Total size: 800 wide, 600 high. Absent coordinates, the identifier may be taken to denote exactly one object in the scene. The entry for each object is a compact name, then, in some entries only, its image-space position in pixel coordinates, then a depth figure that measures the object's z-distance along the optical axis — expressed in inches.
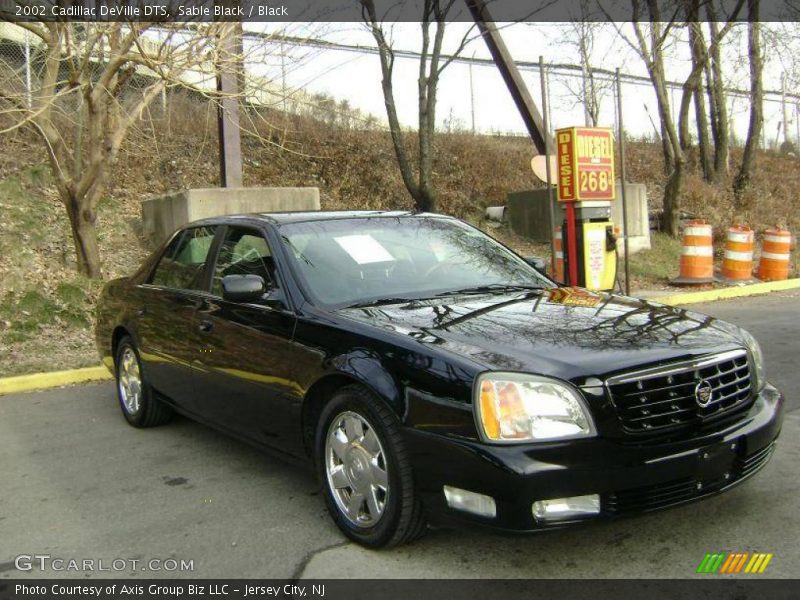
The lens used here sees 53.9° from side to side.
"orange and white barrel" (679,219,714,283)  501.7
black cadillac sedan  116.1
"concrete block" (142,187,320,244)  437.7
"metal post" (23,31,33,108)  364.2
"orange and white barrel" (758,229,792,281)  531.2
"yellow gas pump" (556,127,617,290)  400.5
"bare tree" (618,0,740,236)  591.8
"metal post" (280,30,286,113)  358.4
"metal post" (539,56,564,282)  369.3
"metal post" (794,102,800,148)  1160.2
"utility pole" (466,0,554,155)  532.2
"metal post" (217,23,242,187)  347.9
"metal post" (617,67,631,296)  363.6
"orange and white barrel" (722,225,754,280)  513.7
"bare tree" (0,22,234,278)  339.6
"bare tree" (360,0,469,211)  525.3
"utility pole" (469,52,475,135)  800.9
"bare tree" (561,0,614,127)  725.9
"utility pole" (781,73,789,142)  1120.0
